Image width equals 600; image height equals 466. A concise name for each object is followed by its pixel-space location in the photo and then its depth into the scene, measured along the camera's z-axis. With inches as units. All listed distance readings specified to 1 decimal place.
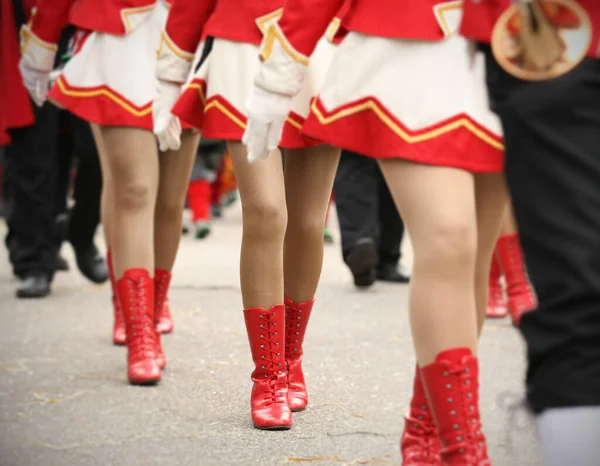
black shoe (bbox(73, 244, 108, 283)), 434.3
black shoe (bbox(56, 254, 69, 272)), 488.9
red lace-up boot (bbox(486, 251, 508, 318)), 367.6
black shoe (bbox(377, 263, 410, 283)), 457.4
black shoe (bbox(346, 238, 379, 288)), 410.9
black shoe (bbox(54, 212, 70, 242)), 443.2
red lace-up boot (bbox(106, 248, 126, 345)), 319.9
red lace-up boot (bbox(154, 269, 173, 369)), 302.2
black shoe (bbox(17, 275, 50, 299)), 418.0
